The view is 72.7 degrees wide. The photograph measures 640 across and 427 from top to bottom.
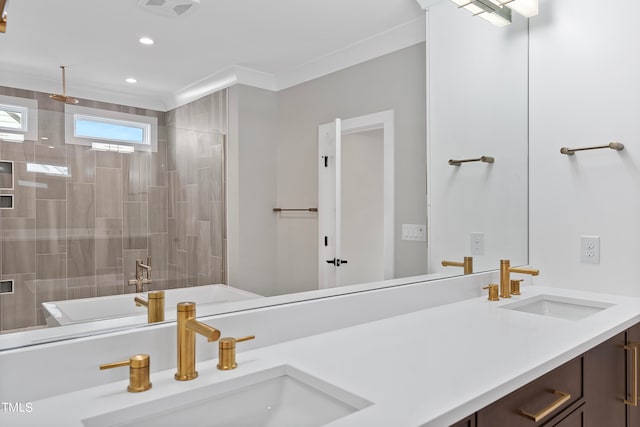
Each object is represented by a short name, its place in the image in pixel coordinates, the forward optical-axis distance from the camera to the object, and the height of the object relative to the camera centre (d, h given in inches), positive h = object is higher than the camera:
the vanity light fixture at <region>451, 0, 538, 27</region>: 80.0 +37.8
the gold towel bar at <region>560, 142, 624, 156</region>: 71.7 +10.7
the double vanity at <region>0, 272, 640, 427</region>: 34.2 -15.3
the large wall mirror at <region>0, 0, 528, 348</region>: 34.4 +4.3
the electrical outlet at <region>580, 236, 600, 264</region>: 75.0 -6.9
